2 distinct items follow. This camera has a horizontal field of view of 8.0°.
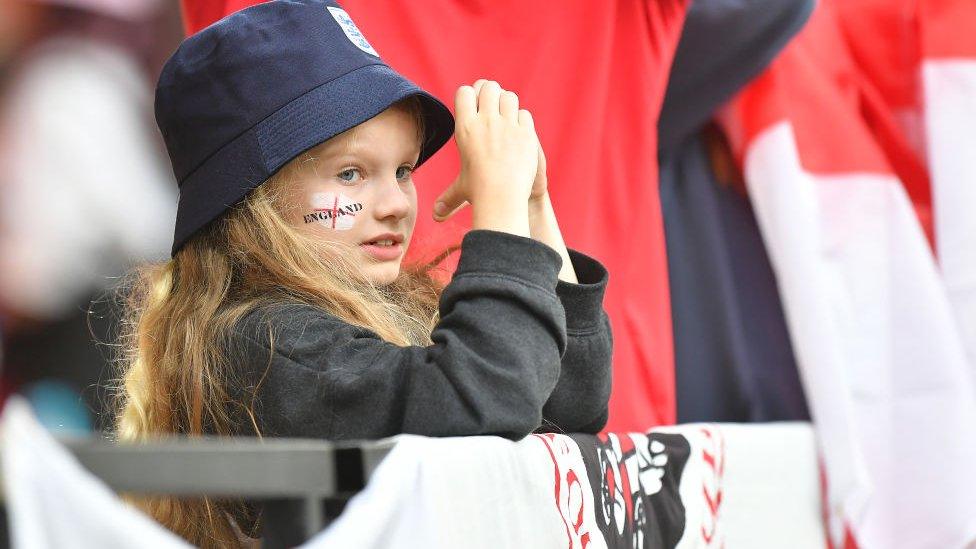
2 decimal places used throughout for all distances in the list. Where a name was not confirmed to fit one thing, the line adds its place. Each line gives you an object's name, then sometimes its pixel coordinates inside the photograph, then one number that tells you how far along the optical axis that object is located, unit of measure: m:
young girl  5.33
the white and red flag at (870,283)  5.95
